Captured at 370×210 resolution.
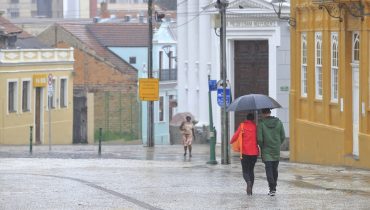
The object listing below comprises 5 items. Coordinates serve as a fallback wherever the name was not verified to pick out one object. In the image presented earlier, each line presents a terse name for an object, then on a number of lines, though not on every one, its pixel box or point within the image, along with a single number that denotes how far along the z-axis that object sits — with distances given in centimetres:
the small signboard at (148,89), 4672
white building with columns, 4603
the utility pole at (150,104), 4753
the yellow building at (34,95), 6259
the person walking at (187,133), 3844
